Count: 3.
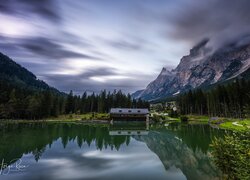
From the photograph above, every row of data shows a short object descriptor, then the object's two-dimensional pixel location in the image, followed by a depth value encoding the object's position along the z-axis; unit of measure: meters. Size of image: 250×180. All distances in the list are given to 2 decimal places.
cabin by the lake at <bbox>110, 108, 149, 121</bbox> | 69.51
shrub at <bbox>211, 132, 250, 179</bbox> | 9.30
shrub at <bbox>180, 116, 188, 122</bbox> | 68.28
